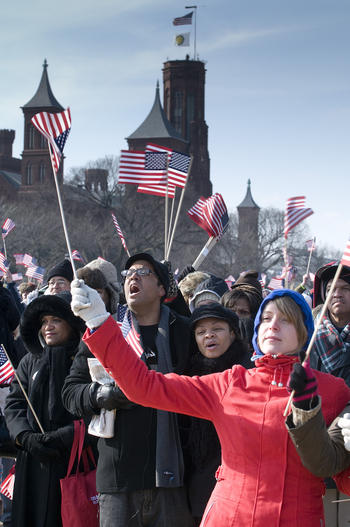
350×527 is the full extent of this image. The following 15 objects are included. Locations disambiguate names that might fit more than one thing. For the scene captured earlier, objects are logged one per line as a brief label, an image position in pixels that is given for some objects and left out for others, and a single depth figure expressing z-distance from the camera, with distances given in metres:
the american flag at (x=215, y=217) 8.46
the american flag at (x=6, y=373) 5.76
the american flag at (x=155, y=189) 7.41
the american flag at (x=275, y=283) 15.92
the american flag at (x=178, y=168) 8.14
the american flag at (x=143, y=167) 7.59
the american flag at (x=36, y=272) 15.64
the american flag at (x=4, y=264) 10.81
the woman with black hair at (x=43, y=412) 4.79
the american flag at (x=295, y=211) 11.41
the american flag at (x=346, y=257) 3.31
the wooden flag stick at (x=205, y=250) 6.85
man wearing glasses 4.11
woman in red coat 3.11
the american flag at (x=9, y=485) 5.23
